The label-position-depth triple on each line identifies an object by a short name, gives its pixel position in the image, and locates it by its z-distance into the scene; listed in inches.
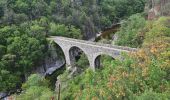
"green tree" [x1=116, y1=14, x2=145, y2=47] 1742.1
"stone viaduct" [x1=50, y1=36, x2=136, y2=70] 1504.7
